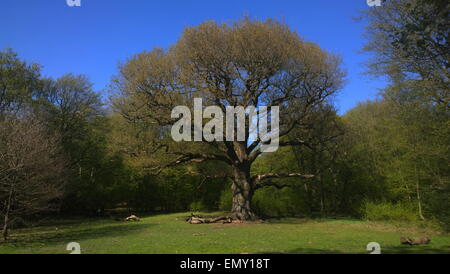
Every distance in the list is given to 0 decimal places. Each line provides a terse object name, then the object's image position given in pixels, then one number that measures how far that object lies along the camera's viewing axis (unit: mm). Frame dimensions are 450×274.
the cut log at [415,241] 10383
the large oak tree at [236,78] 19422
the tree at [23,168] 13328
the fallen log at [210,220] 20805
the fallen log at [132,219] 25531
